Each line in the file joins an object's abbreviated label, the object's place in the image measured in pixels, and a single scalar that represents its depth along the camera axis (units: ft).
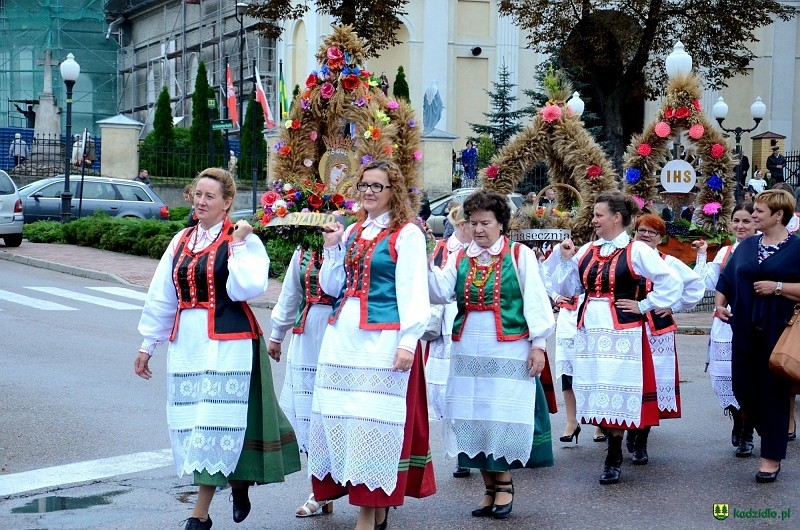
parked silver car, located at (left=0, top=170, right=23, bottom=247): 79.46
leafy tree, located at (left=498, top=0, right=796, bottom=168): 107.14
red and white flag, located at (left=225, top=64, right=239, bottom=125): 135.95
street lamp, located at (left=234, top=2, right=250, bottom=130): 109.50
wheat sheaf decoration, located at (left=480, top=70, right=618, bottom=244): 35.78
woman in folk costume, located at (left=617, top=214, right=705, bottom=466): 27.89
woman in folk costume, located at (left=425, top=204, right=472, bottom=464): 29.09
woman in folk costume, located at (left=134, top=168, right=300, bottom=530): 20.39
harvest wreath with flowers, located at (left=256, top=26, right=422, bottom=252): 25.04
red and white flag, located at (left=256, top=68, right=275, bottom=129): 125.69
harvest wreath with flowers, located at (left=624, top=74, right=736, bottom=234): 45.85
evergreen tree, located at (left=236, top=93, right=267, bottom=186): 130.11
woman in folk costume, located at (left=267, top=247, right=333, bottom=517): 23.17
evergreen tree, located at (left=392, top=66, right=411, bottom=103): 137.21
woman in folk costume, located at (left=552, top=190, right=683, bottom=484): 26.23
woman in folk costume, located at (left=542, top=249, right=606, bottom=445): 30.81
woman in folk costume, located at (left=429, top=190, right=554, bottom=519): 22.89
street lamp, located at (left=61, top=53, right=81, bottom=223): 88.84
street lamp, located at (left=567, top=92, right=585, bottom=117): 84.59
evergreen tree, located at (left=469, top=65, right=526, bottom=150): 128.88
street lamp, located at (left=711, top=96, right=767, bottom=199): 96.63
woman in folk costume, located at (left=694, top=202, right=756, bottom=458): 28.71
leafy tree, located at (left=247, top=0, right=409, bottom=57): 96.17
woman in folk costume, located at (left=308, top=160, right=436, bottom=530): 20.25
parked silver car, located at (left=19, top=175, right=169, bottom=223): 92.50
